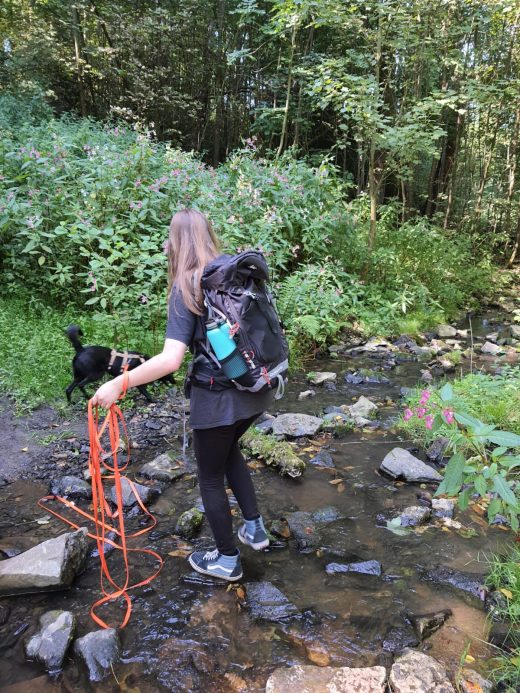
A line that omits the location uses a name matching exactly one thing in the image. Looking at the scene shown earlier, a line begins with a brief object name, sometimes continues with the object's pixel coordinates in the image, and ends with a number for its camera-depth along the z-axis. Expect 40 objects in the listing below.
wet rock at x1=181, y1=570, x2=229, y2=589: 2.75
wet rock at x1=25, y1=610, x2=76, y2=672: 2.21
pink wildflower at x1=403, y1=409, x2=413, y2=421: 4.68
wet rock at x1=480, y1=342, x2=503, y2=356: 7.40
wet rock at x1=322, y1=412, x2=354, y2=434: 4.80
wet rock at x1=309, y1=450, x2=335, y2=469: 4.19
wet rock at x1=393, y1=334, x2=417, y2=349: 7.85
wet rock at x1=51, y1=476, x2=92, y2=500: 3.59
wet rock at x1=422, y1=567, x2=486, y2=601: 2.67
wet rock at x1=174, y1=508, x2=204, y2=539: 3.19
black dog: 4.62
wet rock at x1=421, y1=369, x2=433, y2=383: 6.32
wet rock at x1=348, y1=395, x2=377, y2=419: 5.18
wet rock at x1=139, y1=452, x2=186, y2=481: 3.87
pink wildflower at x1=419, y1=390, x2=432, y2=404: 4.34
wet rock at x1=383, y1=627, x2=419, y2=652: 2.32
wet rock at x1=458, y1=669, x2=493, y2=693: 2.04
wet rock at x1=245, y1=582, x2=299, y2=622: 2.53
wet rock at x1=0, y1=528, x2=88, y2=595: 2.60
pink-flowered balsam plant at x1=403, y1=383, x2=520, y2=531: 1.95
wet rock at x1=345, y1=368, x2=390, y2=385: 6.33
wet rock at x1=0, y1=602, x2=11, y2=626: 2.46
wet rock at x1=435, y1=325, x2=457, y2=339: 8.61
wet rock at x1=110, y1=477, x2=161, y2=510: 3.51
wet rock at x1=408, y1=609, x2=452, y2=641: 2.40
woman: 2.16
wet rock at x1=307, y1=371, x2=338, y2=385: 6.17
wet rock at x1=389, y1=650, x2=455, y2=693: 2.04
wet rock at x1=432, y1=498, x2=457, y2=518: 3.43
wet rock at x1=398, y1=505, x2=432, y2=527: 3.35
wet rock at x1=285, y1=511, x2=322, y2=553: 3.12
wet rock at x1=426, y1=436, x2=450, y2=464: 4.29
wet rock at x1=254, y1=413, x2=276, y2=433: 4.71
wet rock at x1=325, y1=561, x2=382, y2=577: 2.88
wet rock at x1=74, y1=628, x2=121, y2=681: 2.18
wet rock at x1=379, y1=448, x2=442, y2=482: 3.90
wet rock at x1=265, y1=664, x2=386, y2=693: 2.06
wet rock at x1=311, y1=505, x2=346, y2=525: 3.41
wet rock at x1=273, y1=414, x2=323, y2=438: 4.66
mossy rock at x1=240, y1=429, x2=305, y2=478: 3.97
